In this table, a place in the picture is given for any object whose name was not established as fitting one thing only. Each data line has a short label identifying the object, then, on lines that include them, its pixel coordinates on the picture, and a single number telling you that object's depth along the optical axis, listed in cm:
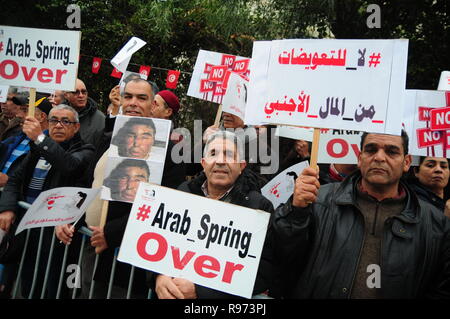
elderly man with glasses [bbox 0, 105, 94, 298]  358
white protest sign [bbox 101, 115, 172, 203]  319
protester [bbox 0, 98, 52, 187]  417
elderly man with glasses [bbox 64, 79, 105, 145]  549
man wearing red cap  476
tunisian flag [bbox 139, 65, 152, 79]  1131
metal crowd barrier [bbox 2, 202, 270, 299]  310
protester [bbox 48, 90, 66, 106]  538
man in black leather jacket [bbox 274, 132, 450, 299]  246
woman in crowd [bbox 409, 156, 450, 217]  407
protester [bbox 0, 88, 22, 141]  543
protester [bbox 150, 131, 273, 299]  287
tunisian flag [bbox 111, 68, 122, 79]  849
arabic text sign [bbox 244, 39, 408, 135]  252
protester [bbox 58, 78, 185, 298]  315
